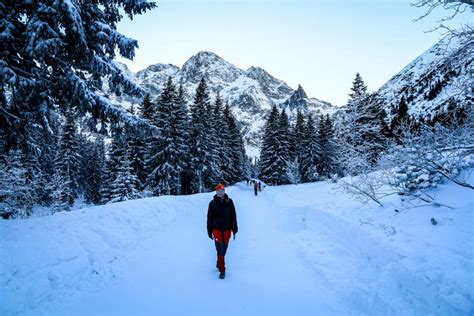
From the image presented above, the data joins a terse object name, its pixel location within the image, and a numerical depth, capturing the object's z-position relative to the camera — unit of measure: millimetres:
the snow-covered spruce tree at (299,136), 41556
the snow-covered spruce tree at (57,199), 24594
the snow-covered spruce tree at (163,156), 24203
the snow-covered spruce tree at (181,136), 24906
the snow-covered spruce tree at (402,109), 38522
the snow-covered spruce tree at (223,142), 35219
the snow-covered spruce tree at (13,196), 11547
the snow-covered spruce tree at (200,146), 28625
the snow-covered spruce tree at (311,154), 37938
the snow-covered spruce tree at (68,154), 34062
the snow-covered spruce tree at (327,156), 38531
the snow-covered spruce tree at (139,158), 26870
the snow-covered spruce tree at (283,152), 38250
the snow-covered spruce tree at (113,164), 24170
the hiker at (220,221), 5597
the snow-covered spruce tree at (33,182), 6381
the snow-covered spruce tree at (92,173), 43875
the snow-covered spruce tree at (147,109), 26853
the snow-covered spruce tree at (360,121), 22781
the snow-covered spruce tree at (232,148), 39031
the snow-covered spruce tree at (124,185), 22953
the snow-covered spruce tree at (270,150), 38812
